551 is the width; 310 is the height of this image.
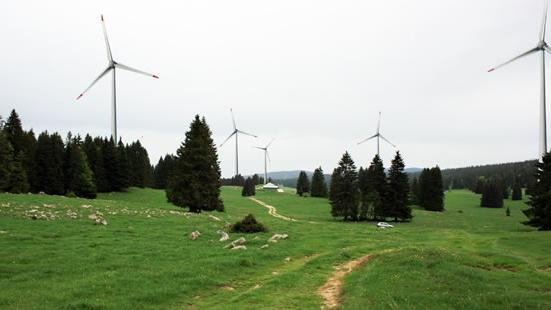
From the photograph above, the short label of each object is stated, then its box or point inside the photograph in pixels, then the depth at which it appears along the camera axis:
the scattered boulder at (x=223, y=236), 30.66
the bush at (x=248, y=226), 36.03
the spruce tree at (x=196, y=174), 54.97
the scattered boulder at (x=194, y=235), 30.56
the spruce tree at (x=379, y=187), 79.88
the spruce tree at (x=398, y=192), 80.06
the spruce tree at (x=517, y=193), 167.50
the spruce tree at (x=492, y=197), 141.12
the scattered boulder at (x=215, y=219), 43.49
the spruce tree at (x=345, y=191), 79.31
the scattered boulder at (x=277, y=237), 31.08
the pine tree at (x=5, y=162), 64.38
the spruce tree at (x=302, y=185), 159.12
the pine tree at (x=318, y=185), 144.62
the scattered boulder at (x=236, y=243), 27.45
